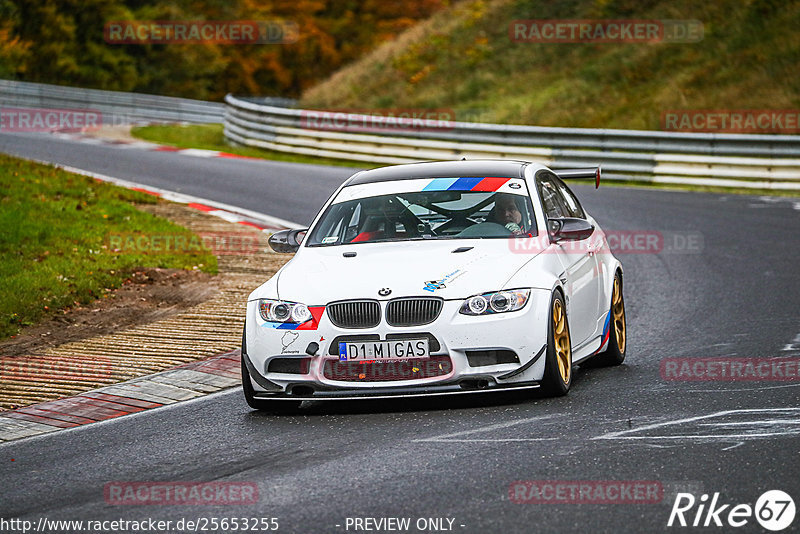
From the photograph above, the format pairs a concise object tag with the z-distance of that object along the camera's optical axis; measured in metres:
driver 17.80
